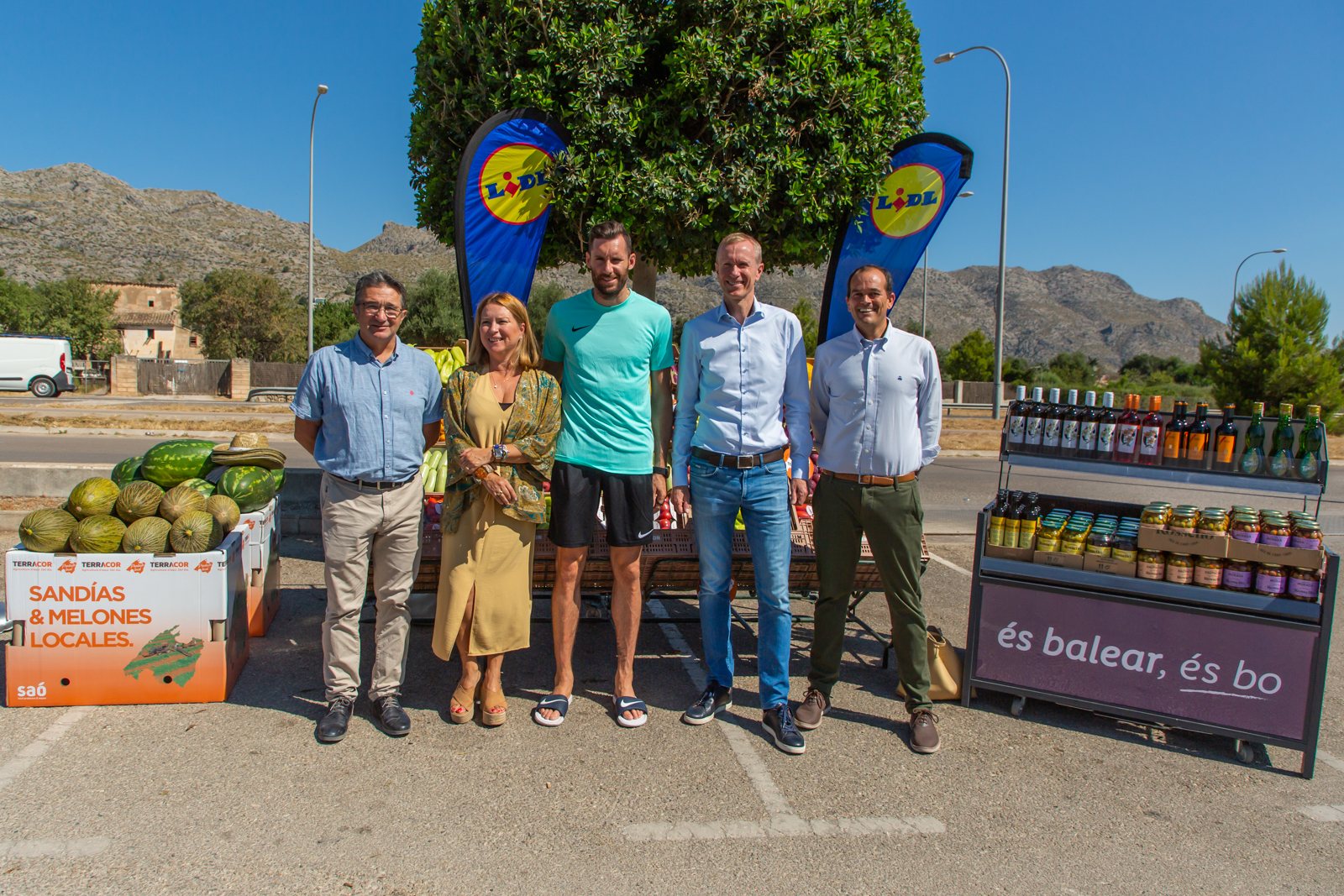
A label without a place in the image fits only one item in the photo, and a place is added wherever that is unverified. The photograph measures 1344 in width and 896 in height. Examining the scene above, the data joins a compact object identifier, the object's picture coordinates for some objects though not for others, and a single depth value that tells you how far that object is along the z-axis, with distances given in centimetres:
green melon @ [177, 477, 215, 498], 459
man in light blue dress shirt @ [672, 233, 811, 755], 366
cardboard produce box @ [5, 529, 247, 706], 365
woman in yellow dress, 362
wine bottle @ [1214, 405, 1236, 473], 383
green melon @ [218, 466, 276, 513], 476
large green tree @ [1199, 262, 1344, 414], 2469
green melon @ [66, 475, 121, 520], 391
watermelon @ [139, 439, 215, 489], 477
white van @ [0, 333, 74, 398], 2866
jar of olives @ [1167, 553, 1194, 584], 377
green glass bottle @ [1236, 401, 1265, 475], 378
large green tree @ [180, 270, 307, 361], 4488
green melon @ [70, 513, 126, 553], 371
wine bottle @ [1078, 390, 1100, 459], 403
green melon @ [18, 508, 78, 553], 367
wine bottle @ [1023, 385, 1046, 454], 411
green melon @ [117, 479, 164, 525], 401
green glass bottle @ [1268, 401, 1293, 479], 372
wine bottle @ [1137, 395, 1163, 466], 391
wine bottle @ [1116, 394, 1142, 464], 395
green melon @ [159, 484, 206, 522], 401
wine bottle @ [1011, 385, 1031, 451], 415
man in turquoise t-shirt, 367
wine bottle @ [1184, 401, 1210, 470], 388
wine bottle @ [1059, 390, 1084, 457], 406
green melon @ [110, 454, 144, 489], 489
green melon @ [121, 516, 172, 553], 377
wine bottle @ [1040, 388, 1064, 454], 409
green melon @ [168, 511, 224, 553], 382
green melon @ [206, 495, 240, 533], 418
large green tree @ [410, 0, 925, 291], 550
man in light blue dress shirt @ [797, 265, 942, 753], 370
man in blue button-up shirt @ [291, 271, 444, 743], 354
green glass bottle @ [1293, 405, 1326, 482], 365
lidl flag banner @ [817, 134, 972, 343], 616
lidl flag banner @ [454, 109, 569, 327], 537
